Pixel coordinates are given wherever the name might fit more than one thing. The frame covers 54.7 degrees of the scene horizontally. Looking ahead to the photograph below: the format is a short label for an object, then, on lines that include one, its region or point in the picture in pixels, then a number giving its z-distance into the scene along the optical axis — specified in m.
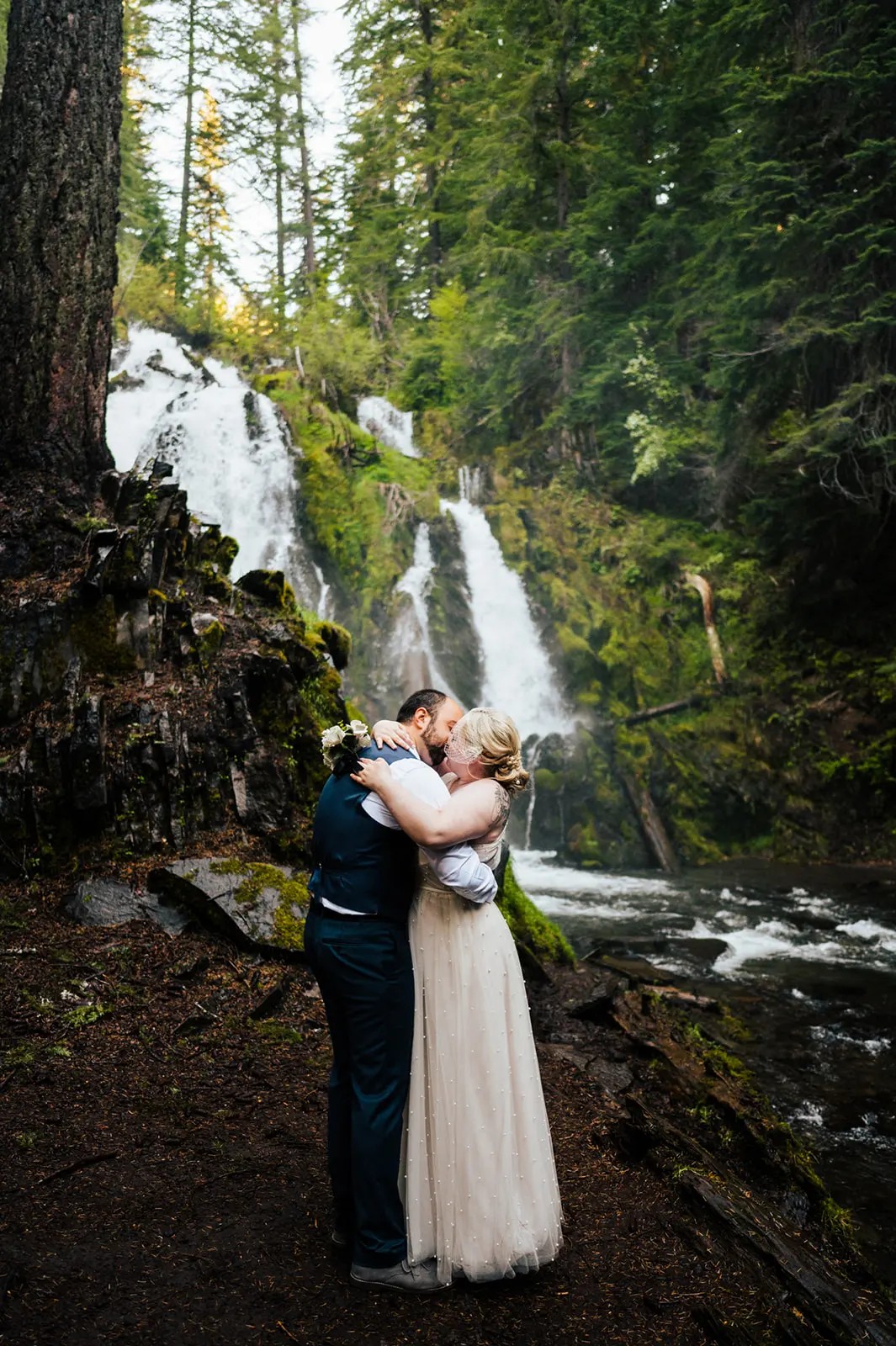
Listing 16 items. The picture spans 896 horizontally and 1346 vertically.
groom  2.72
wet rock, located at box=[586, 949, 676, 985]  7.26
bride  2.75
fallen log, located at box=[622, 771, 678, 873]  14.24
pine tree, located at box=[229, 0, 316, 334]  26.64
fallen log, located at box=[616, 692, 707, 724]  15.43
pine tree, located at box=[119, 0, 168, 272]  20.80
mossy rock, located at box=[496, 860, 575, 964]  6.80
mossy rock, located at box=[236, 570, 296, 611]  7.62
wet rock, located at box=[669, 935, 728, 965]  8.88
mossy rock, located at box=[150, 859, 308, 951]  5.25
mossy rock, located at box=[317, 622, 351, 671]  7.91
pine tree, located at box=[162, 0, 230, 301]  23.47
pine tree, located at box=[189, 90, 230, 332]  27.91
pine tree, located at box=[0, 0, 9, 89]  15.39
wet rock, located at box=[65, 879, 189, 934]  5.09
